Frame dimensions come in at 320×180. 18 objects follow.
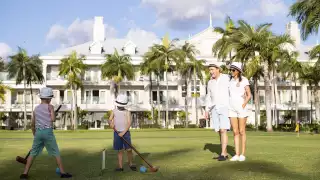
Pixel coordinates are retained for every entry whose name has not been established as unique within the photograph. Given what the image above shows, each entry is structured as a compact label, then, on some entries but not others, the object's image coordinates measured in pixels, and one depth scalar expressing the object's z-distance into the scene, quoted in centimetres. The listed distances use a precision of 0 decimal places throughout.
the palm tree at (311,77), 5456
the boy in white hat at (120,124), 918
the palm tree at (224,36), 5042
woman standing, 1038
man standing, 1066
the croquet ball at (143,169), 868
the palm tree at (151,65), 6562
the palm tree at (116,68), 6838
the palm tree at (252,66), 4344
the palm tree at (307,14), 3247
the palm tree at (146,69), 6673
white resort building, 7218
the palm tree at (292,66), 5412
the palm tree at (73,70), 6581
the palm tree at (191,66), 6925
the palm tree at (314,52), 3438
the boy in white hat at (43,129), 834
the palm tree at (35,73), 6775
